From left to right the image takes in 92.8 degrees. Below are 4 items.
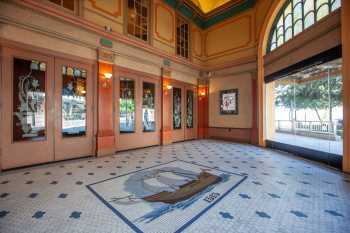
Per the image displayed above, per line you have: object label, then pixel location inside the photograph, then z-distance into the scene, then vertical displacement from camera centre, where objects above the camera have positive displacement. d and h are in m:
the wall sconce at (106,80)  5.02 +1.16
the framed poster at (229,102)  7.54 +0.70
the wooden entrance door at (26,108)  3.58 +0.23
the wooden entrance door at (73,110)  4.28 +0.23
